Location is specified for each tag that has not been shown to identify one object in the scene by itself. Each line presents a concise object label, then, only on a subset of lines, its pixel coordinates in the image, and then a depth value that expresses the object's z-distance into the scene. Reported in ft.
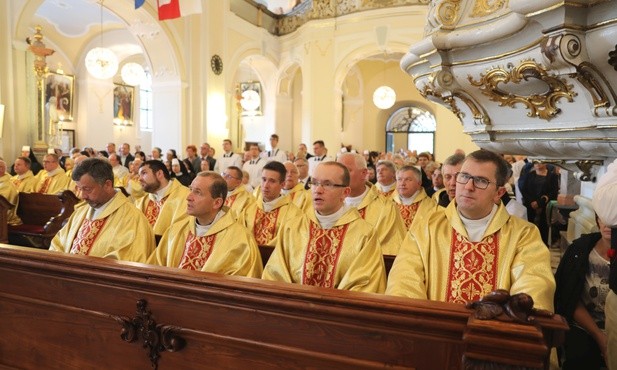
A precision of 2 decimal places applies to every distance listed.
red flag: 33.53
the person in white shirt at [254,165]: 36.73
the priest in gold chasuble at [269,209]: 16.15
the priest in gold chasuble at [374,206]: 15.17
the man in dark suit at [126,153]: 39.89
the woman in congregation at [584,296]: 9.07
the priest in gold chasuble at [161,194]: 18.62
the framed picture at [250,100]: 56.65
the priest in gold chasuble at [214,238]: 11.07
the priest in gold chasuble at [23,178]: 29.04
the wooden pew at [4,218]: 21.98
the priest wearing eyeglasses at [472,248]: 8.34
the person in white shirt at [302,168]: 24.88
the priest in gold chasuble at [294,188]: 19.62
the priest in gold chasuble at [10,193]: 24.95
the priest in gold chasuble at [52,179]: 29.25
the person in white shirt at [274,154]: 38.27
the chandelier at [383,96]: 54.95
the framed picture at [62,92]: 59.00
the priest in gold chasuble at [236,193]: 18.83
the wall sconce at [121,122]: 68.54
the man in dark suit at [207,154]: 36.68
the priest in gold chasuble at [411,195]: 17.72
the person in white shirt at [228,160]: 40.81
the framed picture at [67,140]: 60.66
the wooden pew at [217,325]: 5.82
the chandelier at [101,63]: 40.32
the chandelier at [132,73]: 48.55
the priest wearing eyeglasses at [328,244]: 10.09
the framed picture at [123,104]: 68.39
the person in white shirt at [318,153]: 32.73
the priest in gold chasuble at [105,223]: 12.69
